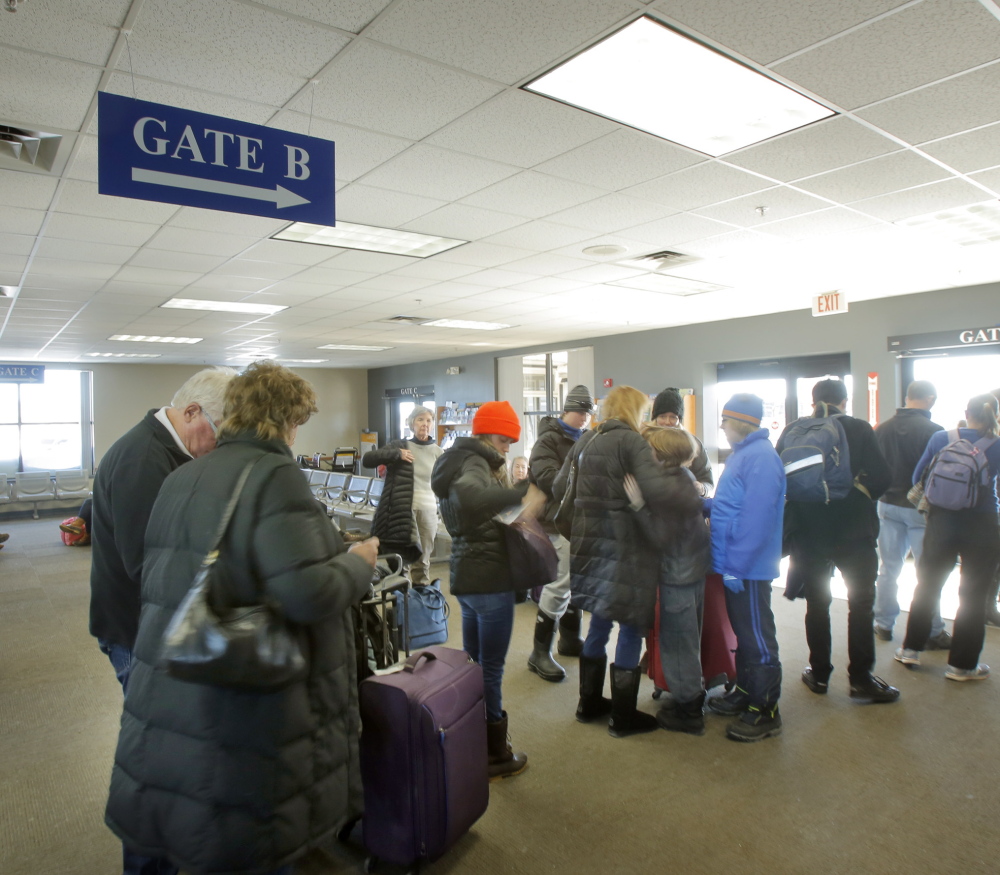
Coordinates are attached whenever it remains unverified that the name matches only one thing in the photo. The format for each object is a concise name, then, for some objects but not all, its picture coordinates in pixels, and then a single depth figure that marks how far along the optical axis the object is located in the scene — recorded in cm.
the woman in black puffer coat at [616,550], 281
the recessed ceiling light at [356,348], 1153
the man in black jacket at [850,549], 325
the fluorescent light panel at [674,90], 240
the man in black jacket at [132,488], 192
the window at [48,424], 1436
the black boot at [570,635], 402
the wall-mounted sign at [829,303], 682
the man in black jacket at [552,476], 370
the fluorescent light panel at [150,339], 973
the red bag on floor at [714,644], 335
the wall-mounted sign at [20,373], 1344
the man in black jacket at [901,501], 423
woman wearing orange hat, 256
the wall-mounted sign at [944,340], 661
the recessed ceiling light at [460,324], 905
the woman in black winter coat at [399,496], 421
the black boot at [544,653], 368
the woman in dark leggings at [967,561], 348
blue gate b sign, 219
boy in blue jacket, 289
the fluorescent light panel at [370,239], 459
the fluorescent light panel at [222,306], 711
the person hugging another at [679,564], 282
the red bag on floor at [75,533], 843
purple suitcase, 202
